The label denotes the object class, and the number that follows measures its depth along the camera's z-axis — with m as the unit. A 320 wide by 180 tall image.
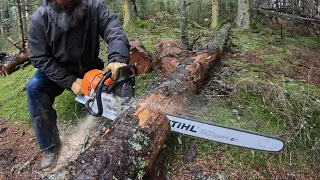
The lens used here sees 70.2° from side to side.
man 2.04
